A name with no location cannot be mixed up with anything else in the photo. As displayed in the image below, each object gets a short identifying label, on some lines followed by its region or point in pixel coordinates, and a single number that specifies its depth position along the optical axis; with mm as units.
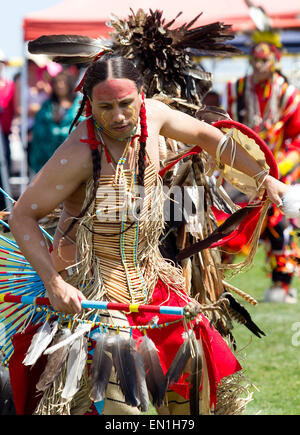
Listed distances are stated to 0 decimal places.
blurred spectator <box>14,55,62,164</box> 19281
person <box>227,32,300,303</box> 12187
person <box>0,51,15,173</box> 18875
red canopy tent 19859
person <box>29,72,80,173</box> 14781
